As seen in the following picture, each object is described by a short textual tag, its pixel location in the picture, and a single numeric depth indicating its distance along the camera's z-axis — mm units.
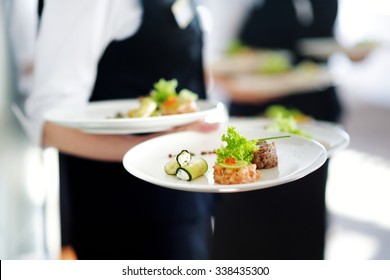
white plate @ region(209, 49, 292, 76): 2429
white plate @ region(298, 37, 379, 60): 2330
